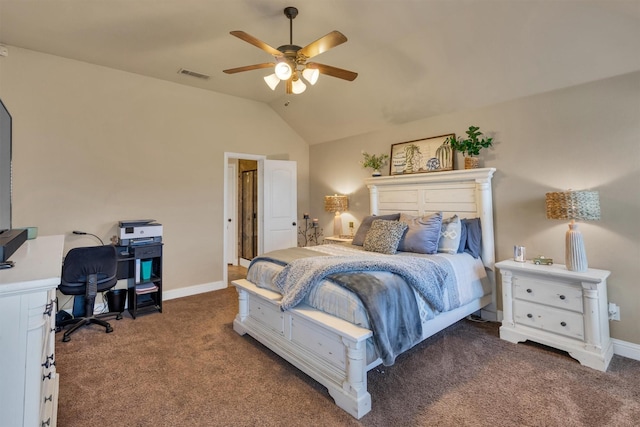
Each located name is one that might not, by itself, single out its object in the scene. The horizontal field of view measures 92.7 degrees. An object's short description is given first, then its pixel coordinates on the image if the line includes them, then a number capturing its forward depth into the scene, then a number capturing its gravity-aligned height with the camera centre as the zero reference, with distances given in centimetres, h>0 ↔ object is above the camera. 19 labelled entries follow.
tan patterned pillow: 321 -17
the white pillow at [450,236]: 312 -17
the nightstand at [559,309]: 236 -76
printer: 348 -11
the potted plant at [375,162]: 436 +84
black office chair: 287 -50
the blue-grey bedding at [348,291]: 203 -54
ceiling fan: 221 +128
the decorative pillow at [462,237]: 319 -18
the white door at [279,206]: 489 +26
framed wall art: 367 +82
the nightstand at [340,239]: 429 -26
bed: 192 -61
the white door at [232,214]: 592 +16
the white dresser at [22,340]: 99 -39
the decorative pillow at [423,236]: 309 -16
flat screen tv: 207 +44
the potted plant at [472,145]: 328 +81
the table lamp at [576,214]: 247 +4
